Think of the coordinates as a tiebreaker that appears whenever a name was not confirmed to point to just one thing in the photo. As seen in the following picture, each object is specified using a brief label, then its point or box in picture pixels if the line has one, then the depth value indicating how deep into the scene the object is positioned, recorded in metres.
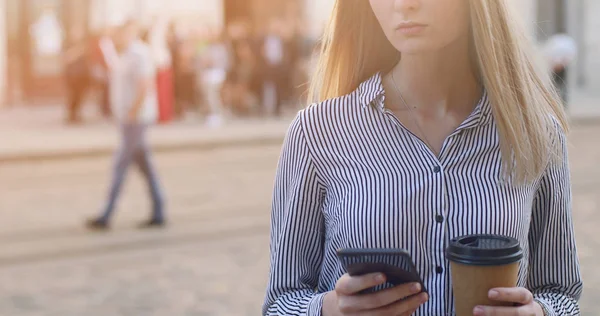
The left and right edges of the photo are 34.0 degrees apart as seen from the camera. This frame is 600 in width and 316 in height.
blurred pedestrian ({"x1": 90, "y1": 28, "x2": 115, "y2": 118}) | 16.86
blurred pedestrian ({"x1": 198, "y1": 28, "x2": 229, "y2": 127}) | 17.48
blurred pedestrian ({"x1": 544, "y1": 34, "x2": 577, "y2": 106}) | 15.03
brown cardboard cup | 1.51
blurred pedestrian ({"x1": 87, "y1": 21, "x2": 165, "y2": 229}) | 8.13
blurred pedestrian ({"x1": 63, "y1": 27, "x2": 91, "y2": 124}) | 17.75
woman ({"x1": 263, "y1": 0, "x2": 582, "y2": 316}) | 1.82
